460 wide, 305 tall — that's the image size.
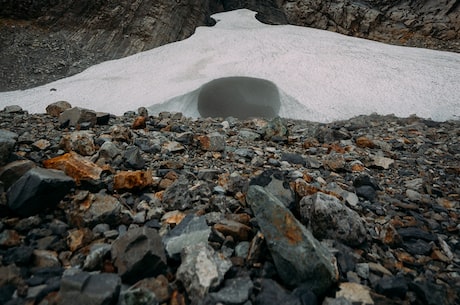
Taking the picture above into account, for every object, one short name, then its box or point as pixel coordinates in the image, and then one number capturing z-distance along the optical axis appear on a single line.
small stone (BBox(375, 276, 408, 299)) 1.54
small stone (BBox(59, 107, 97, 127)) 4.45
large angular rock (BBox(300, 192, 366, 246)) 1.92
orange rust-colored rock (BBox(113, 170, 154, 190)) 2.38
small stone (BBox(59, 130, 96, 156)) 3.13
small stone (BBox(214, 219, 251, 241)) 1.84
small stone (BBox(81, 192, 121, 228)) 1.96
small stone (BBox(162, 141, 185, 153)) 3.48
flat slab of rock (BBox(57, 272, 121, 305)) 1.31
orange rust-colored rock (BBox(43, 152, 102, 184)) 2.36
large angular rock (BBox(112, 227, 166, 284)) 1.51
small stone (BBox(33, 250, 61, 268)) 1.62
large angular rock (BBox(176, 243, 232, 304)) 1.44
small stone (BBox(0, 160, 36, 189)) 2.07
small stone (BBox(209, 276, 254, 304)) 1.39
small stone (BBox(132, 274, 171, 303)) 1.43
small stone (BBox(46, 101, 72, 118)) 5.52
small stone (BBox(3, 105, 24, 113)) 5.71
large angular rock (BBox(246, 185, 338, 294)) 1.49
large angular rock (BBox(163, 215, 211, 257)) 1.72
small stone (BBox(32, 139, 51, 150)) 3.12
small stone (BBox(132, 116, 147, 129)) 4.57
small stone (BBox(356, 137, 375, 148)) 4.36
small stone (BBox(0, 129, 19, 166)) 2.23
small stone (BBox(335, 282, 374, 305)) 1.45
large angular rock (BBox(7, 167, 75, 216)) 1.89
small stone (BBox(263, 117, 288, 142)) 4.51
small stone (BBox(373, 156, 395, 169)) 3.46
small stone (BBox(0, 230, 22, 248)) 1.70
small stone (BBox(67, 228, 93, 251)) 1.77
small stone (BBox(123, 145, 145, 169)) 2.91
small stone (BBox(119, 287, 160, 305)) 1.34
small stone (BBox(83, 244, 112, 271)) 1.58
